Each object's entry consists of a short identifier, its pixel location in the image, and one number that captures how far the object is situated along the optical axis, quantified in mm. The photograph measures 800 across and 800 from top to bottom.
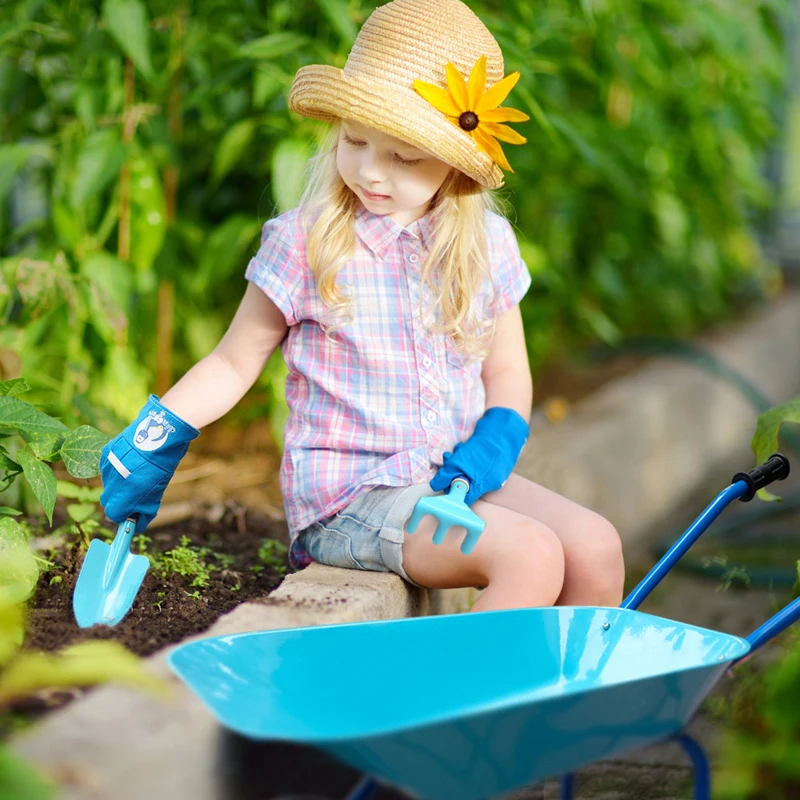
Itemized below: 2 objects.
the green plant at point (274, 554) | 2268
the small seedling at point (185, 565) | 2061
